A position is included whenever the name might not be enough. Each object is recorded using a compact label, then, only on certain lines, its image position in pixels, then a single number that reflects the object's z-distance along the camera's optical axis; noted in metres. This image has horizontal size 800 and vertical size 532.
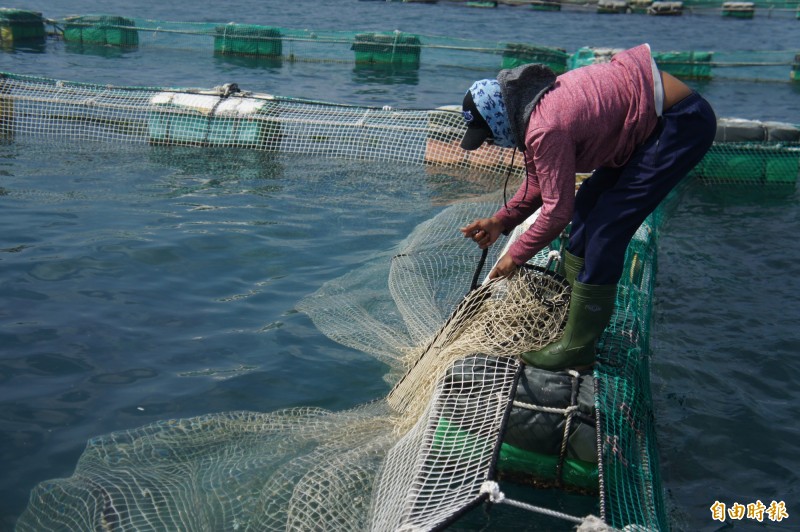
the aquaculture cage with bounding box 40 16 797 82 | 16.66
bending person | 3.21
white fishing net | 3.09
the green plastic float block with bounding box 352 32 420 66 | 16.94
